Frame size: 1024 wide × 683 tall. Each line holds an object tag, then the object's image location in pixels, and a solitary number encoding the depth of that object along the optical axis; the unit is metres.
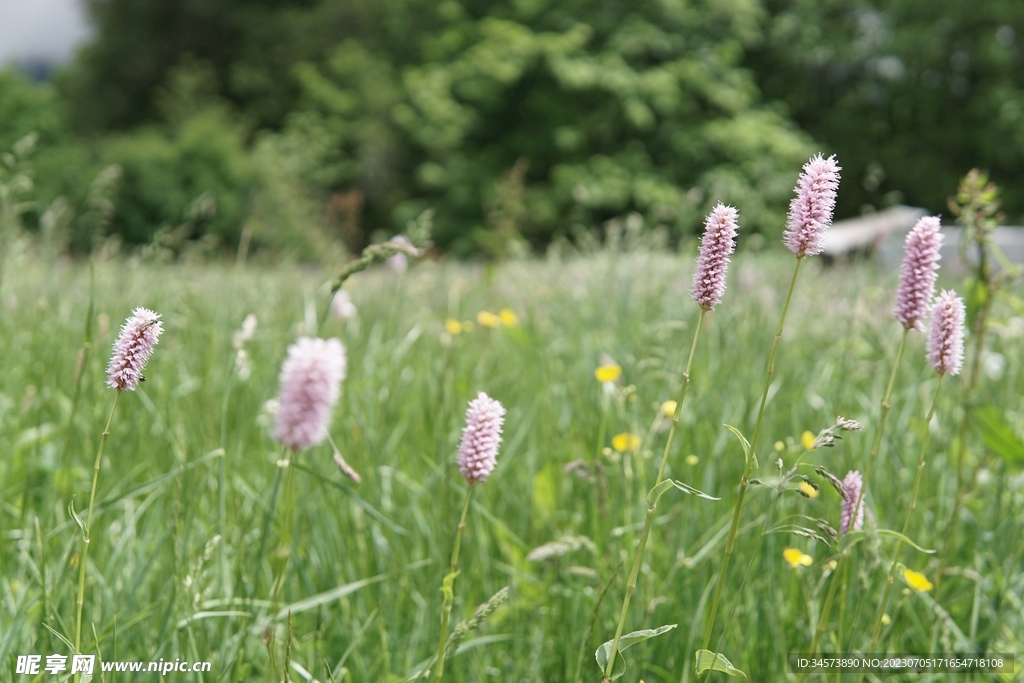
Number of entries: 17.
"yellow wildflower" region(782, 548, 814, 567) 1.82
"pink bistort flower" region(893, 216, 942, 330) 1.58
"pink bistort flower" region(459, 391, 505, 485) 1.53
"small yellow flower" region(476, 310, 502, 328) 3.19
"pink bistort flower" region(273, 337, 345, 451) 1.46
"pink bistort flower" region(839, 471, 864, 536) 1.63
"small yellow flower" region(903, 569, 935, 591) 1.76
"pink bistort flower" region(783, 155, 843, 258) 1.51
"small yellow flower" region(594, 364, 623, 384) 2.25
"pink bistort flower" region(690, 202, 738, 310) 1.51
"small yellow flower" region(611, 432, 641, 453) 1.98
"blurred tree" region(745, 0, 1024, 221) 26.63
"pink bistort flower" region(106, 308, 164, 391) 1.49
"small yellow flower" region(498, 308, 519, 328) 3.54
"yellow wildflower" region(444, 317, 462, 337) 2.84
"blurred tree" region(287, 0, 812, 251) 24.43
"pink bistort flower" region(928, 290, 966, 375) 1.59
